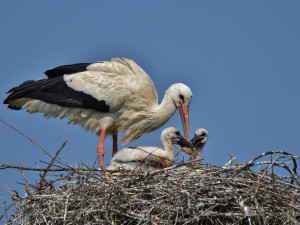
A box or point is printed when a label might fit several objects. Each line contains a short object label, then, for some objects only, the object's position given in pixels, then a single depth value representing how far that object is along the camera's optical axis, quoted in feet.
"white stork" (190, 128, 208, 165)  48.85
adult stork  53.36
